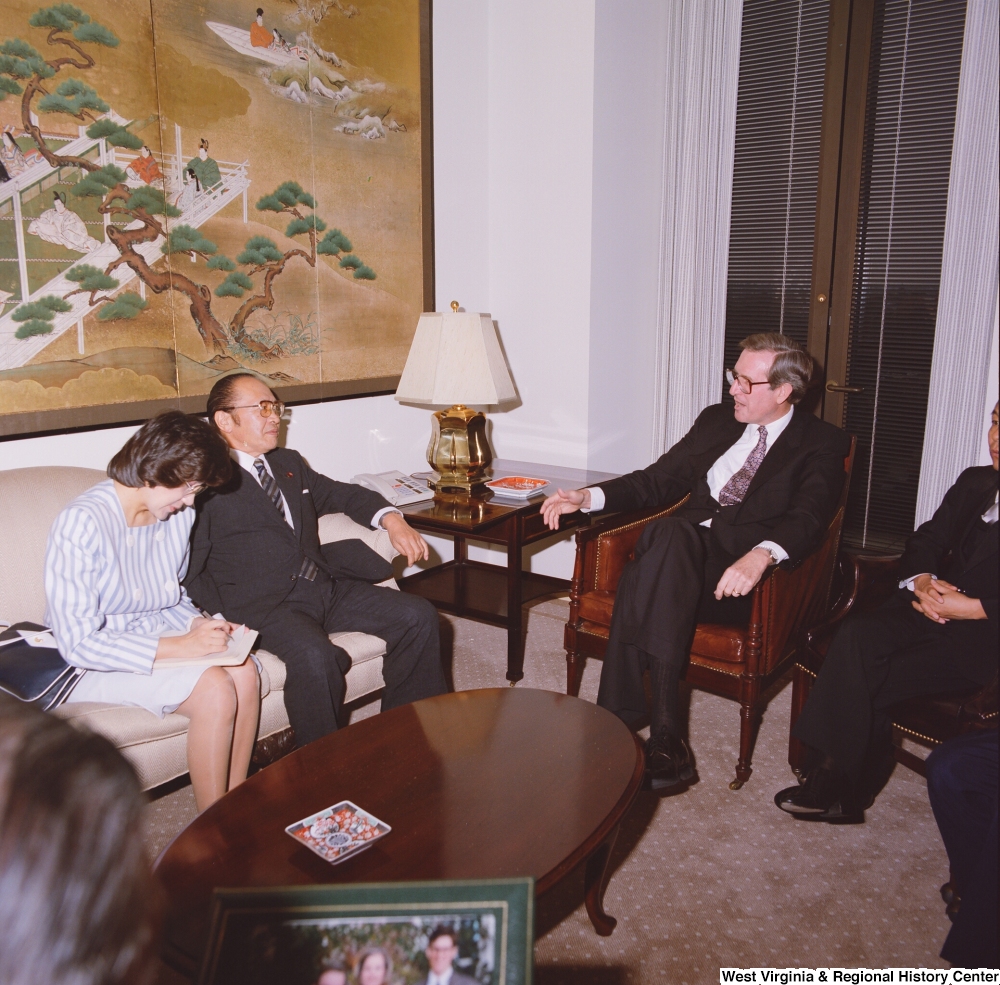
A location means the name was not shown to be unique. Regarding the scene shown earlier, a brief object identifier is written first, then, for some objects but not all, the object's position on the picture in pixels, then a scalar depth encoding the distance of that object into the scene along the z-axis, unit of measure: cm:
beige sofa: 217
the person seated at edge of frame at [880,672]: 200
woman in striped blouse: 214
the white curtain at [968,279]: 312
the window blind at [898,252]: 332
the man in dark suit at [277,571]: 266
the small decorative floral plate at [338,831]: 162
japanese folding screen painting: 258
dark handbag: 211
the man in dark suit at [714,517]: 263
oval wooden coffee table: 157
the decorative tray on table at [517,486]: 340
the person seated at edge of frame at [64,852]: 62
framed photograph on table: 88
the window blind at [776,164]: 365
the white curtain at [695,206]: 383
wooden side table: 324
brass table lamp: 337
